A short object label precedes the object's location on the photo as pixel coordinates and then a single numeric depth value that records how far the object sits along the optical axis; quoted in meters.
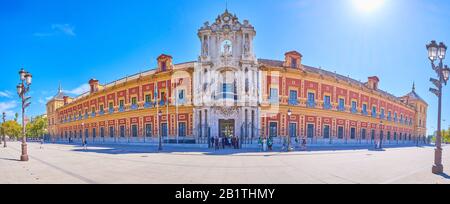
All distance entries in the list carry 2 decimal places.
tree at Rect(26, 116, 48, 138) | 68.78
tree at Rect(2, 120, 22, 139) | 61.91
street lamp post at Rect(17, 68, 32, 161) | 13.77
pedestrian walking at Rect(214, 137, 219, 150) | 21.06
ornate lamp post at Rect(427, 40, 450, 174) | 10.03
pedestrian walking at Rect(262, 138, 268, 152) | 19.73
